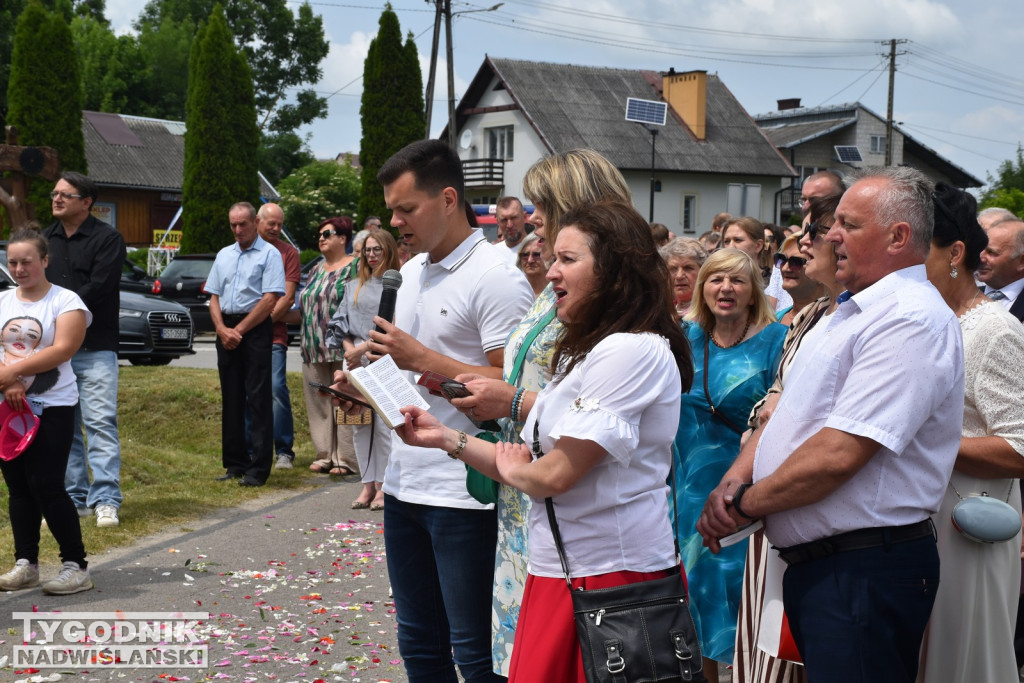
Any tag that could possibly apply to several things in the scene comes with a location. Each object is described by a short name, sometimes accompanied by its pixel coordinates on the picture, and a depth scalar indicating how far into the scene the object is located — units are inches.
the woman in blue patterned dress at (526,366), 129.6
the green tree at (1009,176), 2258.9
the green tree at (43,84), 1131.3
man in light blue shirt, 378.6
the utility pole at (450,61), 1240.2
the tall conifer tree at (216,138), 1445.6
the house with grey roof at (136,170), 1891.0
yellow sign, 1766.7
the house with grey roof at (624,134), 1927.9
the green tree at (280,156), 2551.7
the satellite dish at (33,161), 405.7
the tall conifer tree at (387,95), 1499.8
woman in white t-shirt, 241.4
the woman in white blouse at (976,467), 129.2
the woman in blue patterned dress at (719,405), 195.5
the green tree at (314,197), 2043.6
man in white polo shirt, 143.0
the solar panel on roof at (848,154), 2153.1
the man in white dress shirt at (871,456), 109.2
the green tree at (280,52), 2508.6
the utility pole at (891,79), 1882.5
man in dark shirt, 309.4
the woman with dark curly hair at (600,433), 111.5
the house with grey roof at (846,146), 2207.2
